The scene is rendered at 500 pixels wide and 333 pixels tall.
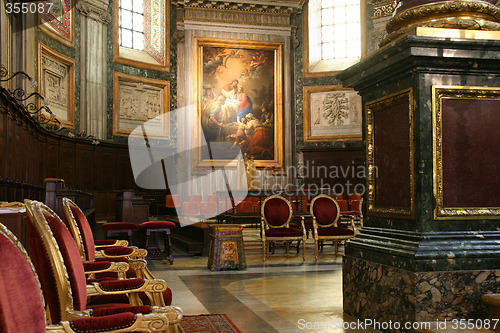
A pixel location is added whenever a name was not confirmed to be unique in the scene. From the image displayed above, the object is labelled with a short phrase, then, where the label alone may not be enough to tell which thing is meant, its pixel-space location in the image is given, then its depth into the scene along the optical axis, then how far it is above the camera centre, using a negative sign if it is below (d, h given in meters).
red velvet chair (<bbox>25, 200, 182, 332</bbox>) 1.71 -0.35
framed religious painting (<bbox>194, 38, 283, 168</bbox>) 16.28 +2.66
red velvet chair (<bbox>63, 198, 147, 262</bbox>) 2.76 -0.39
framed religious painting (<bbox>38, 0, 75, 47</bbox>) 11.75 +4.06
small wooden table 6.35 -0.96
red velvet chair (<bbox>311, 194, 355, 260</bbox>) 7.54 -0.74
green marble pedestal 2.70 -0.03
